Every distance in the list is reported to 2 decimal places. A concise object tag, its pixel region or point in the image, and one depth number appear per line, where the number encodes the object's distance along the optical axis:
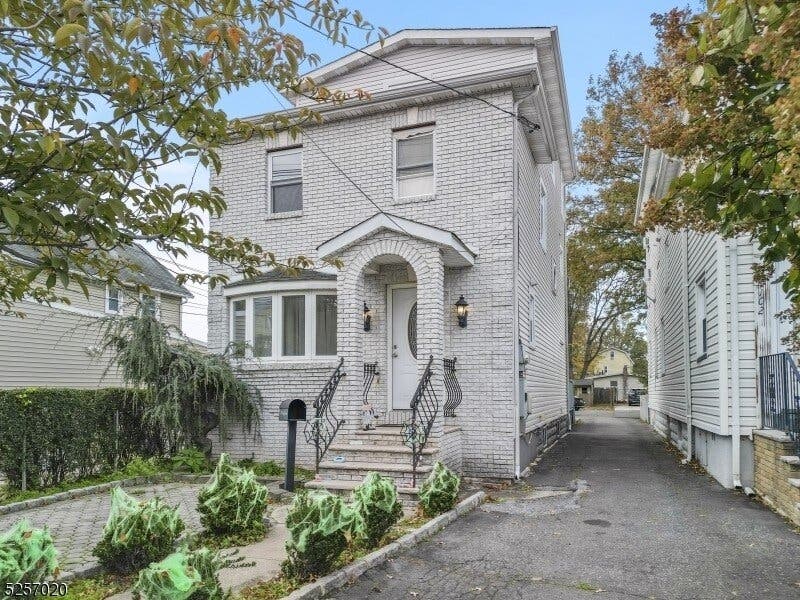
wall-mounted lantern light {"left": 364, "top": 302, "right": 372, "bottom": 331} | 10.57
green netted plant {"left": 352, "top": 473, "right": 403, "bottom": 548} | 5.80
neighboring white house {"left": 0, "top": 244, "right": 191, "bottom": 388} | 16.69
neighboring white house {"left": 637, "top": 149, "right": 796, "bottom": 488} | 8.95
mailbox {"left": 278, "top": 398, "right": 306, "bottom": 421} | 8.68
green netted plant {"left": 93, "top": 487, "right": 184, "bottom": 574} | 5.06
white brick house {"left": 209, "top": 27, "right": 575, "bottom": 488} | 9.81
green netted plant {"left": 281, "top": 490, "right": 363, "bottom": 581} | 4.86
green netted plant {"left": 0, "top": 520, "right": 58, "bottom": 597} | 3.67
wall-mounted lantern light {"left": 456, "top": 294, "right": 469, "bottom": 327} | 10.12
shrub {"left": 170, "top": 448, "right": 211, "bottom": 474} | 10.57
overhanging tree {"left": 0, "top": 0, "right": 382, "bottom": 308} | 3.14
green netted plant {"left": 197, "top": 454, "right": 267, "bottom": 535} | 6.23
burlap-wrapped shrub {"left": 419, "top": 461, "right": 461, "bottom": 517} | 7.14
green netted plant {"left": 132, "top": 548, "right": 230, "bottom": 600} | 3.64
